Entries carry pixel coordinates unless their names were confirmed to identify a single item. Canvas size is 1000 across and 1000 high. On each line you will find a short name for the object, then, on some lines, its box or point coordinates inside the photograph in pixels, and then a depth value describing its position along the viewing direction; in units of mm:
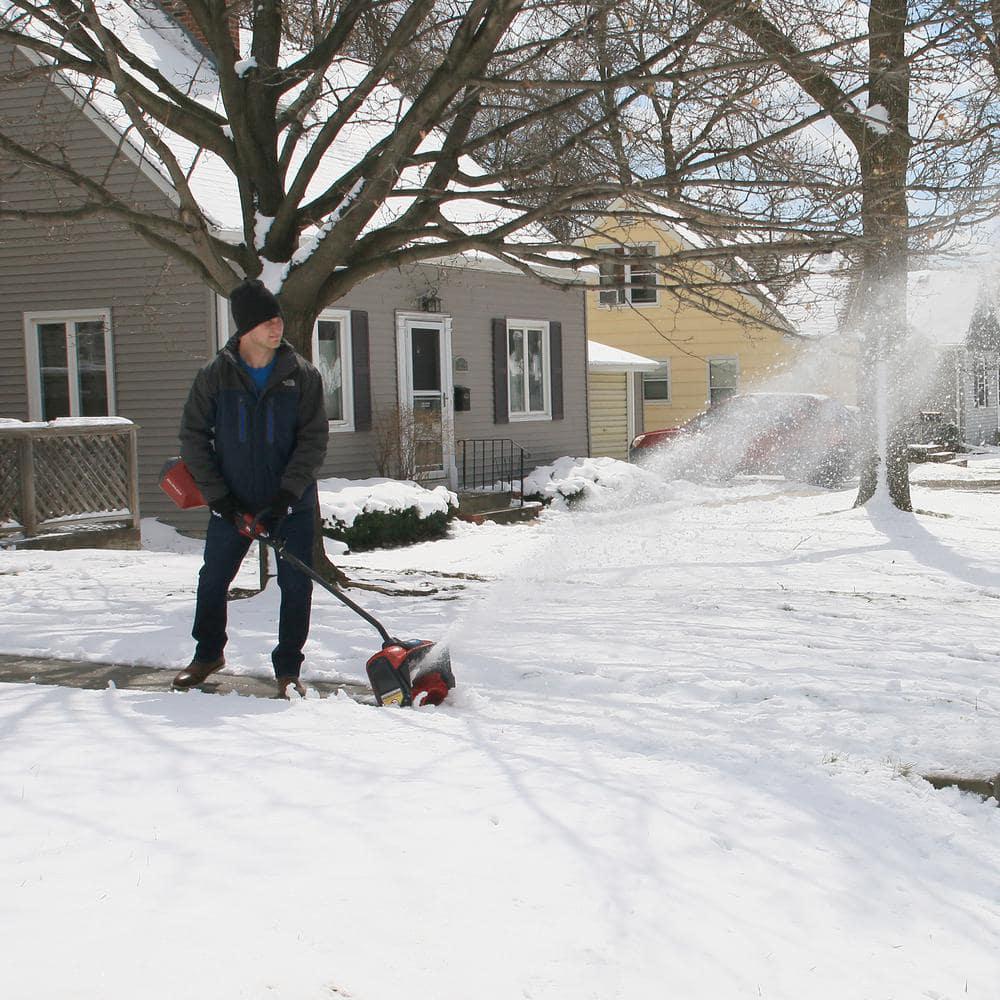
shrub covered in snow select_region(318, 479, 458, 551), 13023
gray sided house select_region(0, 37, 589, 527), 14125
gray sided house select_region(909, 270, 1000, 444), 33375
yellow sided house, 27125
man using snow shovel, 4941
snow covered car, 19750
